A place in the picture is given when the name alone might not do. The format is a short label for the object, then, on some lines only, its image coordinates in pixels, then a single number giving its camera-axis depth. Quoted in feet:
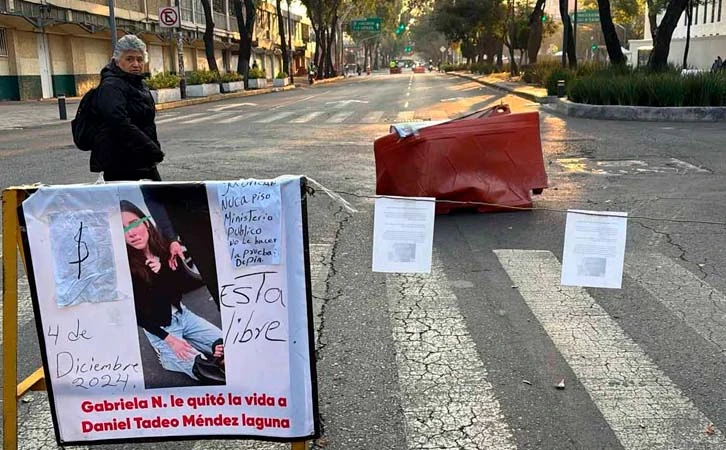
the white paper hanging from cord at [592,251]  12.17
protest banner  9.50
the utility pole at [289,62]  178.91
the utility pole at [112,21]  83.63
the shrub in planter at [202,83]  110.42
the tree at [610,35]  75.36
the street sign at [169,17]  93.97
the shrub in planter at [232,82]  126.82
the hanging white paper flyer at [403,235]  11.80
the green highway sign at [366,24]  290.37
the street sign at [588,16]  211.49
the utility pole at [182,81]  104.69
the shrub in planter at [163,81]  97.04
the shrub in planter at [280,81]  160.76
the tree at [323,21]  196.31
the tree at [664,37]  68.57
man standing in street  17.16
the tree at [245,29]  128.67
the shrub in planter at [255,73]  145.28
